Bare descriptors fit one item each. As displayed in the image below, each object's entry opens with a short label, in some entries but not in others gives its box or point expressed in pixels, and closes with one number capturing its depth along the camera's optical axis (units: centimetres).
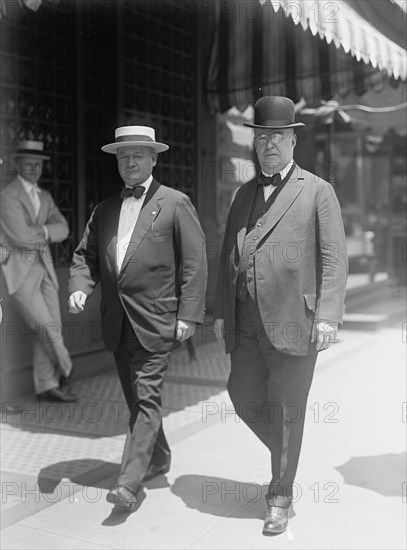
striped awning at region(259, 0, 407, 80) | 536
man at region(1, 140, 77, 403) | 633
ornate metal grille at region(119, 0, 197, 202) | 789
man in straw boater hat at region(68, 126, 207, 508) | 431
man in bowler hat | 390
